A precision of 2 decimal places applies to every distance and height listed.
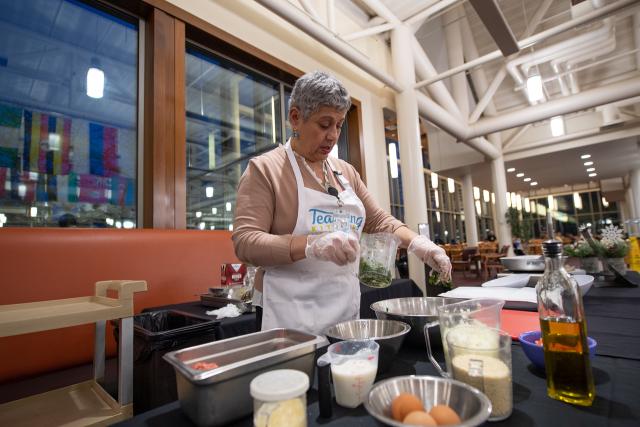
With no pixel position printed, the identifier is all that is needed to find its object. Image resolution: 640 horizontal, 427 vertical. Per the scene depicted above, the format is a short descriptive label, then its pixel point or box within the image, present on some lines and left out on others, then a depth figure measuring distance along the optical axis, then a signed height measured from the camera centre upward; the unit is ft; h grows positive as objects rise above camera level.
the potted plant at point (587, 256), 6.97 -0.59
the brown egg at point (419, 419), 1.40 -0.80
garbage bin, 3.99 -1.36
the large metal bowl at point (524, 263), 7.04 -0.68
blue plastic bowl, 2.43 -0.91
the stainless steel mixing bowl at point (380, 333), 2.49 -0.83
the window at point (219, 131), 10.81 +4.34
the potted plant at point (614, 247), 6.27 -0.38
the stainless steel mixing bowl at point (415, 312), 2.99 -0.77
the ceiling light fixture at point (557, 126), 23.72 +7.72
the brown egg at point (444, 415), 1.45 -0.82
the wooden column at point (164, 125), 9.06 +3.63
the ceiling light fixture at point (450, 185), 31.93 +5.09
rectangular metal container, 1.78 -0.76
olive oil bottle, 2.01 -0.68
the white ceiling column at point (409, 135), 17.95 +5.81
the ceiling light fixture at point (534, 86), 15.21 +6.87
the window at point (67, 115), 7.57 +3.60
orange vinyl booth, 5.61 -0.38
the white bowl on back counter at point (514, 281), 5.79 -0.90
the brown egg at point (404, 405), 1.52 -0.80
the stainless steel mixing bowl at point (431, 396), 1.53 -0.81
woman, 3.57 +0.28
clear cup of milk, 2.01 -0.82
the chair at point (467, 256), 26.51 -1.74
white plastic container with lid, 1.55 -0.77
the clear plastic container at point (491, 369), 1.86 -0.79
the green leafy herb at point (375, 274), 3.76 -0.40
